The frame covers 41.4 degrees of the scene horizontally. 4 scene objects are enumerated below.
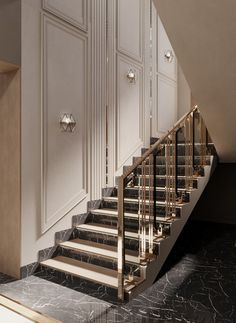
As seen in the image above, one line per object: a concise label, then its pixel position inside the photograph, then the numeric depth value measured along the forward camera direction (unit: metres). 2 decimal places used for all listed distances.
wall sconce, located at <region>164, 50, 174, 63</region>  6.27
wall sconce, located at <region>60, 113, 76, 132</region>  3.89
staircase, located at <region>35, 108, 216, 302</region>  2.97
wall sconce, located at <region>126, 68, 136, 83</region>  5.14
